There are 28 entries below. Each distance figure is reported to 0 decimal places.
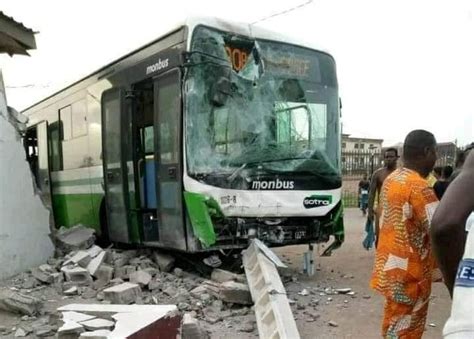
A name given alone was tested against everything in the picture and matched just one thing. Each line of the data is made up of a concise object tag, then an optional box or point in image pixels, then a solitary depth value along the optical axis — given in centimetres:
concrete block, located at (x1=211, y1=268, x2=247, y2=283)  627
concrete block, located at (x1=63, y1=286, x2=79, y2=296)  629
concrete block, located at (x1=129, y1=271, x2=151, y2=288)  637
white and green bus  639
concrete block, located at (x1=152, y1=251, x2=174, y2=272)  708
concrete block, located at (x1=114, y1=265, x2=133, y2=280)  681
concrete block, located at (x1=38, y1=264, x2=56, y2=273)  696
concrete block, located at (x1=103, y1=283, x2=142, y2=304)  572
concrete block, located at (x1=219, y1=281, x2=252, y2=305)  567
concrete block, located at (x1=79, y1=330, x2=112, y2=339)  390
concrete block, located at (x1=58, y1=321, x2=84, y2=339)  417
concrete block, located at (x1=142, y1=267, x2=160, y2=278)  672
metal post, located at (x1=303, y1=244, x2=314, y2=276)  743
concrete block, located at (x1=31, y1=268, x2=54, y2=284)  668
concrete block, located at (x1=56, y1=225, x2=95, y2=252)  781
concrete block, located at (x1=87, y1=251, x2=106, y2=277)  681
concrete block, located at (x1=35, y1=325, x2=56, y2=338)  483
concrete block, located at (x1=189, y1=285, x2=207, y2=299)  588
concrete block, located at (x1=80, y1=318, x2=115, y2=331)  416
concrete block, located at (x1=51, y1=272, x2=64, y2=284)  667
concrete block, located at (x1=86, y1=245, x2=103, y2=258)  731
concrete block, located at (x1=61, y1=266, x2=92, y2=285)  666
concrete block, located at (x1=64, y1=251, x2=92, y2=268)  700
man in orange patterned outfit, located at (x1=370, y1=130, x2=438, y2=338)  326
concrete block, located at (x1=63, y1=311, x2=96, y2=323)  435
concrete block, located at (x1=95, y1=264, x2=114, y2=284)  668
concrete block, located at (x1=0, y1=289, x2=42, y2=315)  540
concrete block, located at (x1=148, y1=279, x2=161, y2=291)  630
